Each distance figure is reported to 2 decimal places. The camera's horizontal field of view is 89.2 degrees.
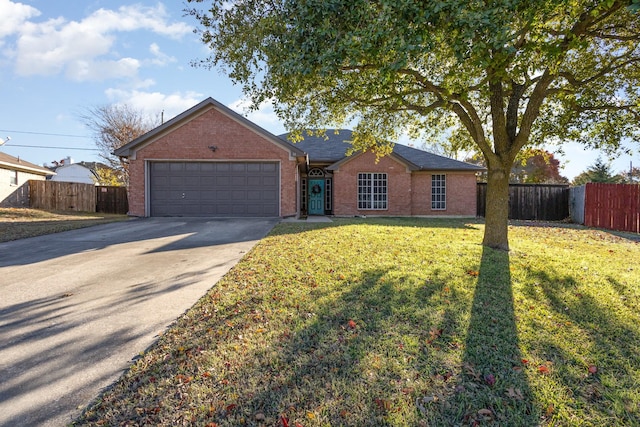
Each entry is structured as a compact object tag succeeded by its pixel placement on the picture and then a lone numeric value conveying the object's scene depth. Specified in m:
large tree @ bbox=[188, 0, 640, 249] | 5.16
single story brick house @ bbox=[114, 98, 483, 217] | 14.85
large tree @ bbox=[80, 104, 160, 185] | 29.39
